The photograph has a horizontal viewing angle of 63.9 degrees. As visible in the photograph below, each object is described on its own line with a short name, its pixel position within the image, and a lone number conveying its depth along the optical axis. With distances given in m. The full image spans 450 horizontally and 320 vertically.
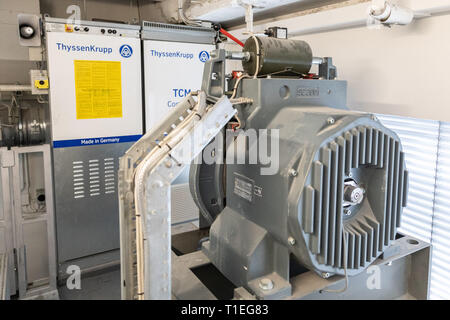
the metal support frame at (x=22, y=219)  2.34
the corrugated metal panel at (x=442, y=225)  1.65
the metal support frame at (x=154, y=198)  0.80
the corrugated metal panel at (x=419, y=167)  1.70
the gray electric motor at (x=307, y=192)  0.88
